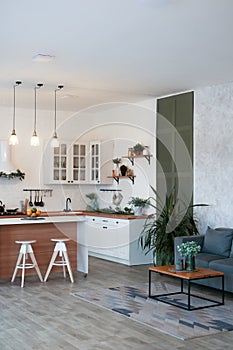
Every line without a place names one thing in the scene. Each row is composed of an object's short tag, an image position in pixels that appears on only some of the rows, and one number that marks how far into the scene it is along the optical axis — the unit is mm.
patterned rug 5102
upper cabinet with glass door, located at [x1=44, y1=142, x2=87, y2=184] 10148
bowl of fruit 7824
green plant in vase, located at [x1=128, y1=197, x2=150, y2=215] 9086
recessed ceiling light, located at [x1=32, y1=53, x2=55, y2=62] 5867
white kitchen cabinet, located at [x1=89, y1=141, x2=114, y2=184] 10180
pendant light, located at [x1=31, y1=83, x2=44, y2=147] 7779
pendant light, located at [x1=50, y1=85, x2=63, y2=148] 7863
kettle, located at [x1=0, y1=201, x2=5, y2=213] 9438
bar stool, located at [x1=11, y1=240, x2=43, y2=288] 7152
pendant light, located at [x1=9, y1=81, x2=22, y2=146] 7684
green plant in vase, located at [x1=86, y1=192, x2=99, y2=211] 10609
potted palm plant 7762
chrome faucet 10477
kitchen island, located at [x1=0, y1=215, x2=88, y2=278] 7449
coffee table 5812
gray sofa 6410
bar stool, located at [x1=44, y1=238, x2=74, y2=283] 7344
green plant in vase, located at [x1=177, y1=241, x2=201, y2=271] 6043
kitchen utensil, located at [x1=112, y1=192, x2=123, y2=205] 9977
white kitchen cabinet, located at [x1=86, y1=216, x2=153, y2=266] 8766
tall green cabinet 8250
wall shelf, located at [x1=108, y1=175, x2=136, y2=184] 9612
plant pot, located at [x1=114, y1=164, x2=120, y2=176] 10056
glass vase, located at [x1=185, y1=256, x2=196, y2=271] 6062
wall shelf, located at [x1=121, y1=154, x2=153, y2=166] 9117
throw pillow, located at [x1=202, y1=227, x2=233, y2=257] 7012
